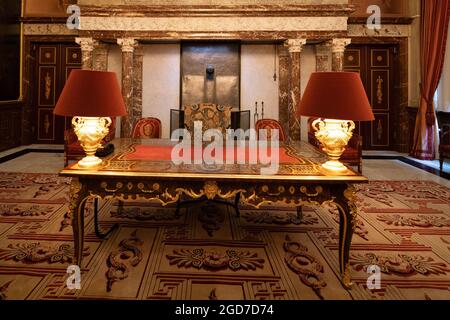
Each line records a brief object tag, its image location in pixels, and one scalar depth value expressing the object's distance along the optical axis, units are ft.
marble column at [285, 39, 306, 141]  24.89
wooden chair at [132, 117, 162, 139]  18.44
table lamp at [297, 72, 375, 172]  7.92
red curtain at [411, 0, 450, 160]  24.64
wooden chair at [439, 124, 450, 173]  20.90
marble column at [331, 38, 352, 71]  24.39
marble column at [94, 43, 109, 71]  28.58
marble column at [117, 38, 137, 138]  25.00
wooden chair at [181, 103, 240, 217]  16.48
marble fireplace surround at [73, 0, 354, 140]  24.11
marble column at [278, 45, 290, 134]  28.30
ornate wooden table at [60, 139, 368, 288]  8.28
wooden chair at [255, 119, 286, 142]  18.98
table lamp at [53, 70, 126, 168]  8.34
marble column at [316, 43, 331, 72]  28.50
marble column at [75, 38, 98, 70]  24.86
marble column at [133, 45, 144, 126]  27.89
